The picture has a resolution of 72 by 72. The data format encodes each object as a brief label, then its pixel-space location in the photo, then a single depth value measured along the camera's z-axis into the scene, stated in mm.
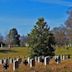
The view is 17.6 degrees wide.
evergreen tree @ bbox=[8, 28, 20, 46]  97145
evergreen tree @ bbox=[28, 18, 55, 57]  29096
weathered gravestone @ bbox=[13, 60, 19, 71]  13953
